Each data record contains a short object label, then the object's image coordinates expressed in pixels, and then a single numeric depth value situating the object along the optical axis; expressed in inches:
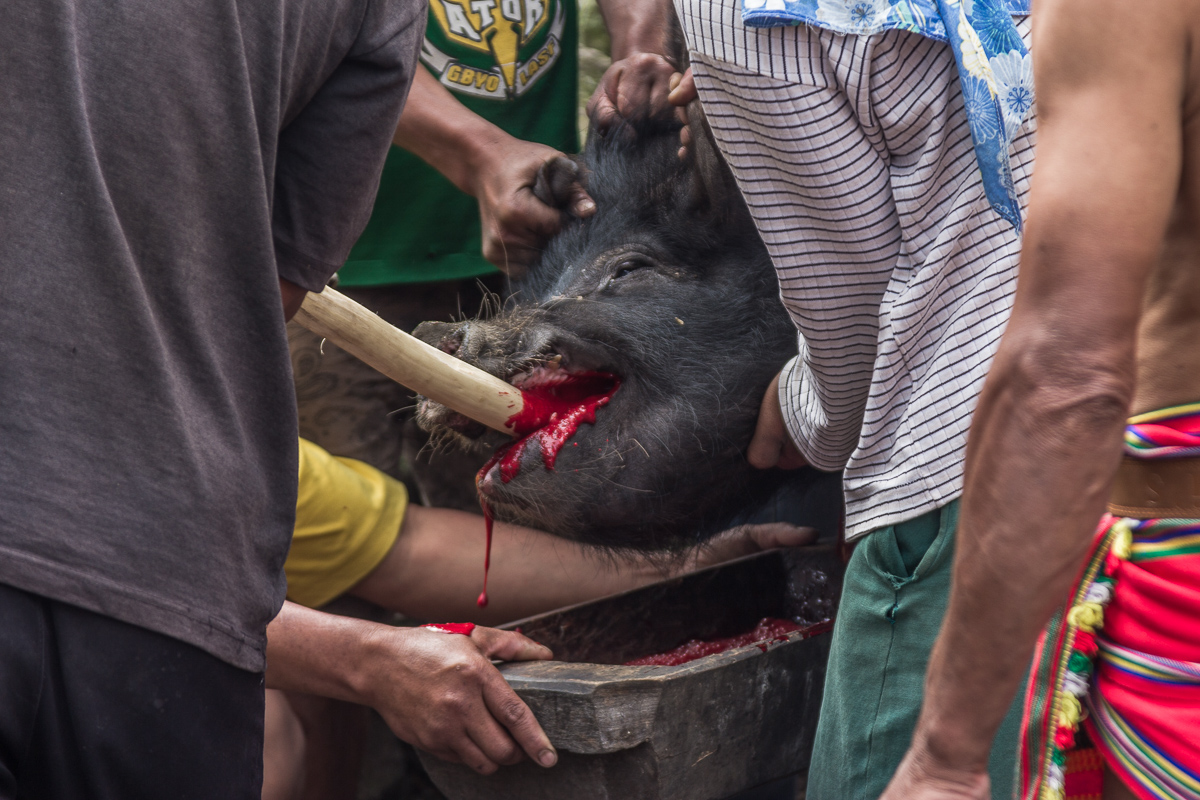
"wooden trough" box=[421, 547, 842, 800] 137.6
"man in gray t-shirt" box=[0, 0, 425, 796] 123.6
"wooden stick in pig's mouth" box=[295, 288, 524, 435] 138.6
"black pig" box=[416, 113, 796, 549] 141.7
